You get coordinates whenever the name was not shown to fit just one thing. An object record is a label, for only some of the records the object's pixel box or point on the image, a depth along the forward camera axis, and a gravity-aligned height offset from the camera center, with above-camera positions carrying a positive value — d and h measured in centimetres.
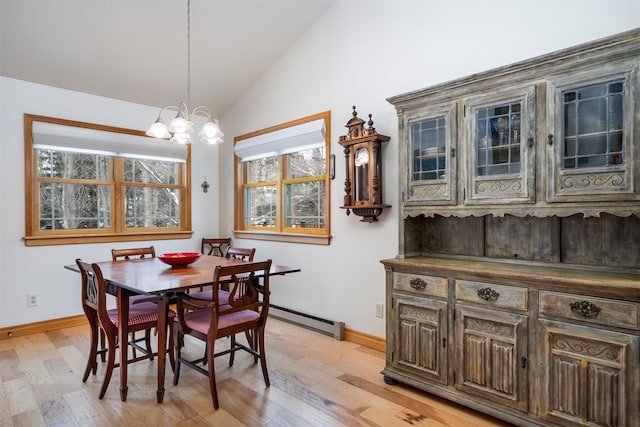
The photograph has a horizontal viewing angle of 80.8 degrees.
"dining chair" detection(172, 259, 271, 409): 236 -73
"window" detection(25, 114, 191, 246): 384 +30
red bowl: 295 -38
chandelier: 259 +57
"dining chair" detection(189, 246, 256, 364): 307 -45
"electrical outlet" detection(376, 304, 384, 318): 330 -89
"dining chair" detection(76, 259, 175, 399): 245 -74
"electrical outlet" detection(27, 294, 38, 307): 374 -88
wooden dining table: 225 -45
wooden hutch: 184 -23
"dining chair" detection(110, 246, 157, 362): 292 -43
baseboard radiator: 358 -116
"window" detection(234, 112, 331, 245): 393 +32
